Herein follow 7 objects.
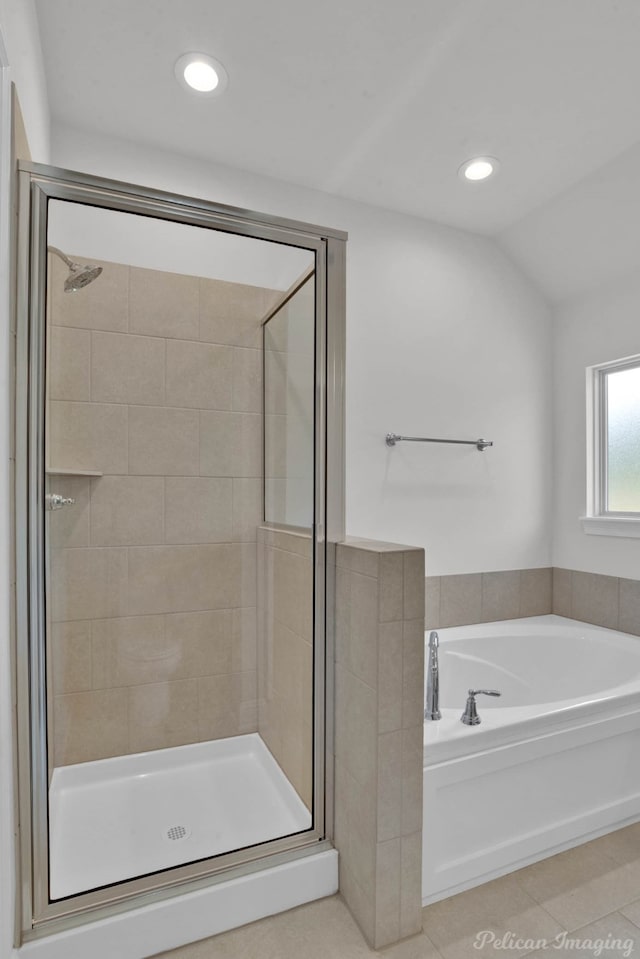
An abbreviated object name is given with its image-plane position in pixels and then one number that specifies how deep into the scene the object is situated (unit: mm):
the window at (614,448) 2664
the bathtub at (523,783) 1548
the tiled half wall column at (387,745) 1405
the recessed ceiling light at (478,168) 2240
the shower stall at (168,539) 1359
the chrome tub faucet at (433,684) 1801
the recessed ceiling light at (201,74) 1751
